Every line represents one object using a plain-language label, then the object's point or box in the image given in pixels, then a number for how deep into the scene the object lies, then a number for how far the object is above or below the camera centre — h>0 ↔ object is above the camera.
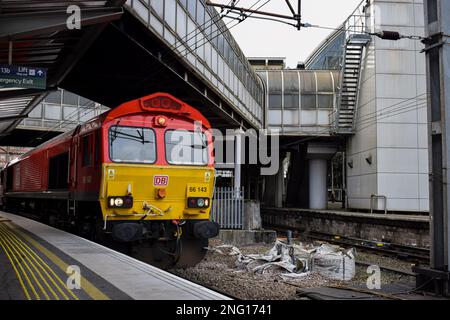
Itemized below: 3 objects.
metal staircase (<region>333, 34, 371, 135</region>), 27.80 +6.33
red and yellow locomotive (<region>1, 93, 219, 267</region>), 9.18 +0.19
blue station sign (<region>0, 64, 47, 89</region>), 8.91 +2.22
